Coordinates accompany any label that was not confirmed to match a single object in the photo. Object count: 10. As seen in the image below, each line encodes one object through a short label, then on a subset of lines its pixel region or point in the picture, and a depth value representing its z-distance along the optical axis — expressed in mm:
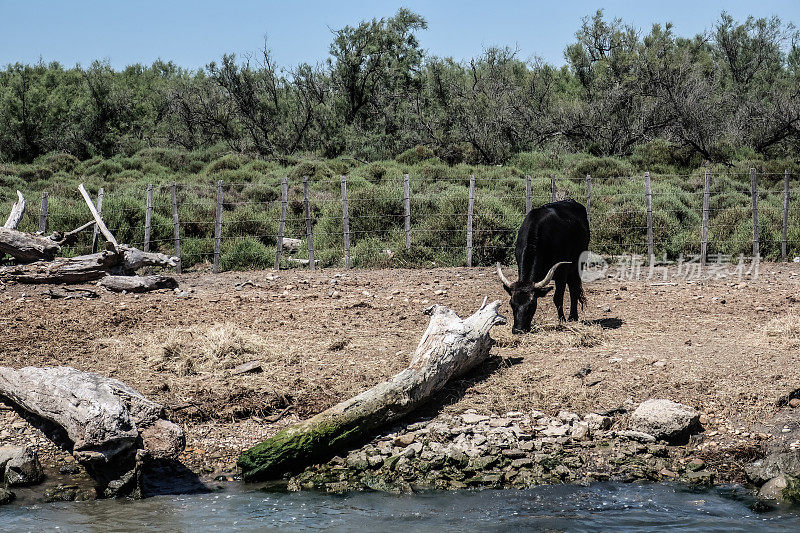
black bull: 19000
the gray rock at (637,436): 12961
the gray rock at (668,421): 12992
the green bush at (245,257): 32531
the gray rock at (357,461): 12484
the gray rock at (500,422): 13617
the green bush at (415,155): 58272
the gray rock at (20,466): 11836
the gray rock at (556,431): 13258
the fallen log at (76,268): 26500
